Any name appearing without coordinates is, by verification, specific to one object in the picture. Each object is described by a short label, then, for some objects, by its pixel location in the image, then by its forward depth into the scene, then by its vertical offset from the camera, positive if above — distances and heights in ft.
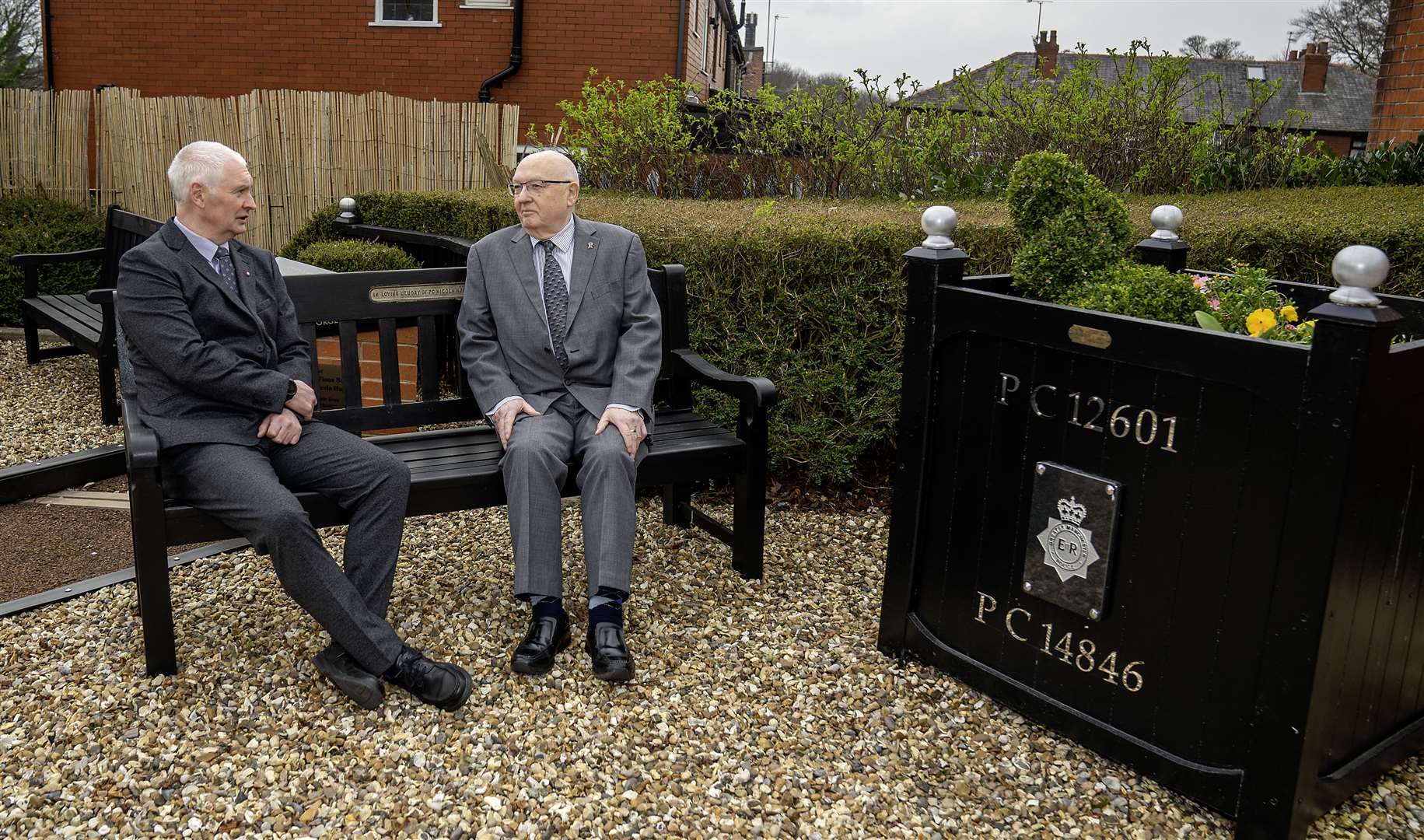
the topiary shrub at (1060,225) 10.53 -0.39
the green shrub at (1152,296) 9.55 -0.93
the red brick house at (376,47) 48.01 +4.52
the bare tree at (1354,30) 123.75 +18.91
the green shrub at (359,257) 21.53 -2.06
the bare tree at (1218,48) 172.14 +21.90
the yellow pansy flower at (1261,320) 8.80 -0.99
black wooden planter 8.01 -2.76
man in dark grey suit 10.40 -2.77
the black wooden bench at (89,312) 20.25 -3.48
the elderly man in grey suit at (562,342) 11.82 -2.05
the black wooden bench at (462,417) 12.23 -3.10
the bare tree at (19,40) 76.18 +6.66
